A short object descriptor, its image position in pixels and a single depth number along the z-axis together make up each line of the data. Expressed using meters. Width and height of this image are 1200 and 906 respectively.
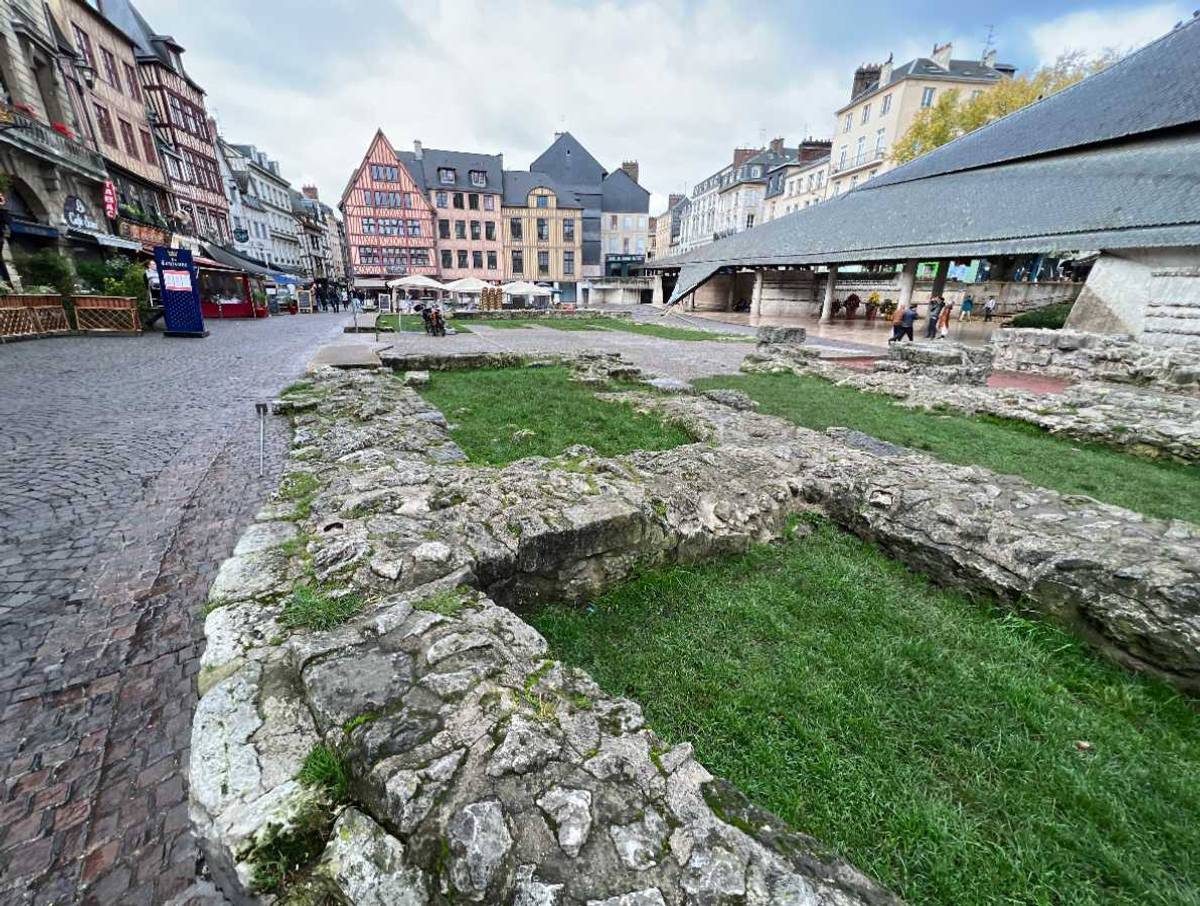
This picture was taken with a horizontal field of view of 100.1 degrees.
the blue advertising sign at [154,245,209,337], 17.20
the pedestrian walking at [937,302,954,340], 20.44
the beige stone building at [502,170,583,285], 52.50
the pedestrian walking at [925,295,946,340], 20.47
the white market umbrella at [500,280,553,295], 34.75
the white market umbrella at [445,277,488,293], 30.50
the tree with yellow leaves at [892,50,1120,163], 34.75
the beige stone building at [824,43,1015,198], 45.09
